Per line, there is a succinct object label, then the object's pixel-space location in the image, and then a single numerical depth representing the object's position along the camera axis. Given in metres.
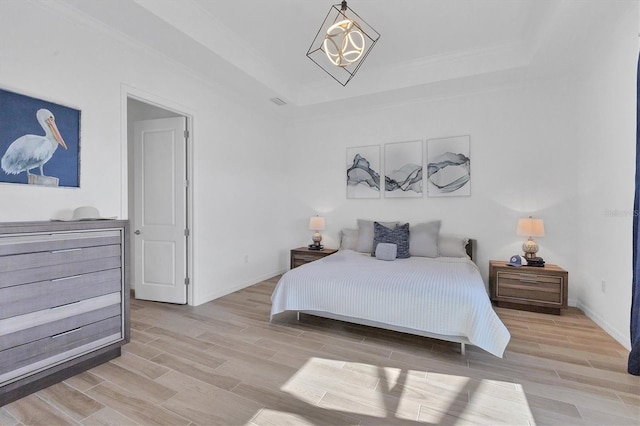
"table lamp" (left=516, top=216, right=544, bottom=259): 3.49
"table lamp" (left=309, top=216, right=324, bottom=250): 4.80
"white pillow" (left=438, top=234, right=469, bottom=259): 3.89
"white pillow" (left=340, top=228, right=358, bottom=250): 4.46
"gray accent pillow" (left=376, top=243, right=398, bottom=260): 3.58
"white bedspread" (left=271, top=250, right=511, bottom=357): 2.30
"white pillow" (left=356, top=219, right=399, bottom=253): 4.24
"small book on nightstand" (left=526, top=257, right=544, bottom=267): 3.48
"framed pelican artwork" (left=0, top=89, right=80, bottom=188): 2.08
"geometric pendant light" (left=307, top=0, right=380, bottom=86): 2.19
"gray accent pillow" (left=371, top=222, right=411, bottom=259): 3.82
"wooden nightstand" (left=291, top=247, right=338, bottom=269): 4.54
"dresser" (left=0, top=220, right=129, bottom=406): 1.77
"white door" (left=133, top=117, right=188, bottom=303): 3.61
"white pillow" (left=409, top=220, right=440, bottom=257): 3.88
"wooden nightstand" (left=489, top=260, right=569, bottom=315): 3.27
